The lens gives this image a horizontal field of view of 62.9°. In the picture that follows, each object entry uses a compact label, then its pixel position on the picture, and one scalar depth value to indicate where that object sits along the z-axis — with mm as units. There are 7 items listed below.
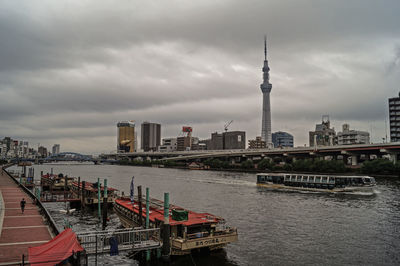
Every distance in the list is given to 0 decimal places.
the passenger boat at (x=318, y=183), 73562
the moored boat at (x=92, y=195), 56719
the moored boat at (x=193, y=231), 26688
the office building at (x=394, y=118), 180562
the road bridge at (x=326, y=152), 119375
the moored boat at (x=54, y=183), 78500
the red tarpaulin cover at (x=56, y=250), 20062
